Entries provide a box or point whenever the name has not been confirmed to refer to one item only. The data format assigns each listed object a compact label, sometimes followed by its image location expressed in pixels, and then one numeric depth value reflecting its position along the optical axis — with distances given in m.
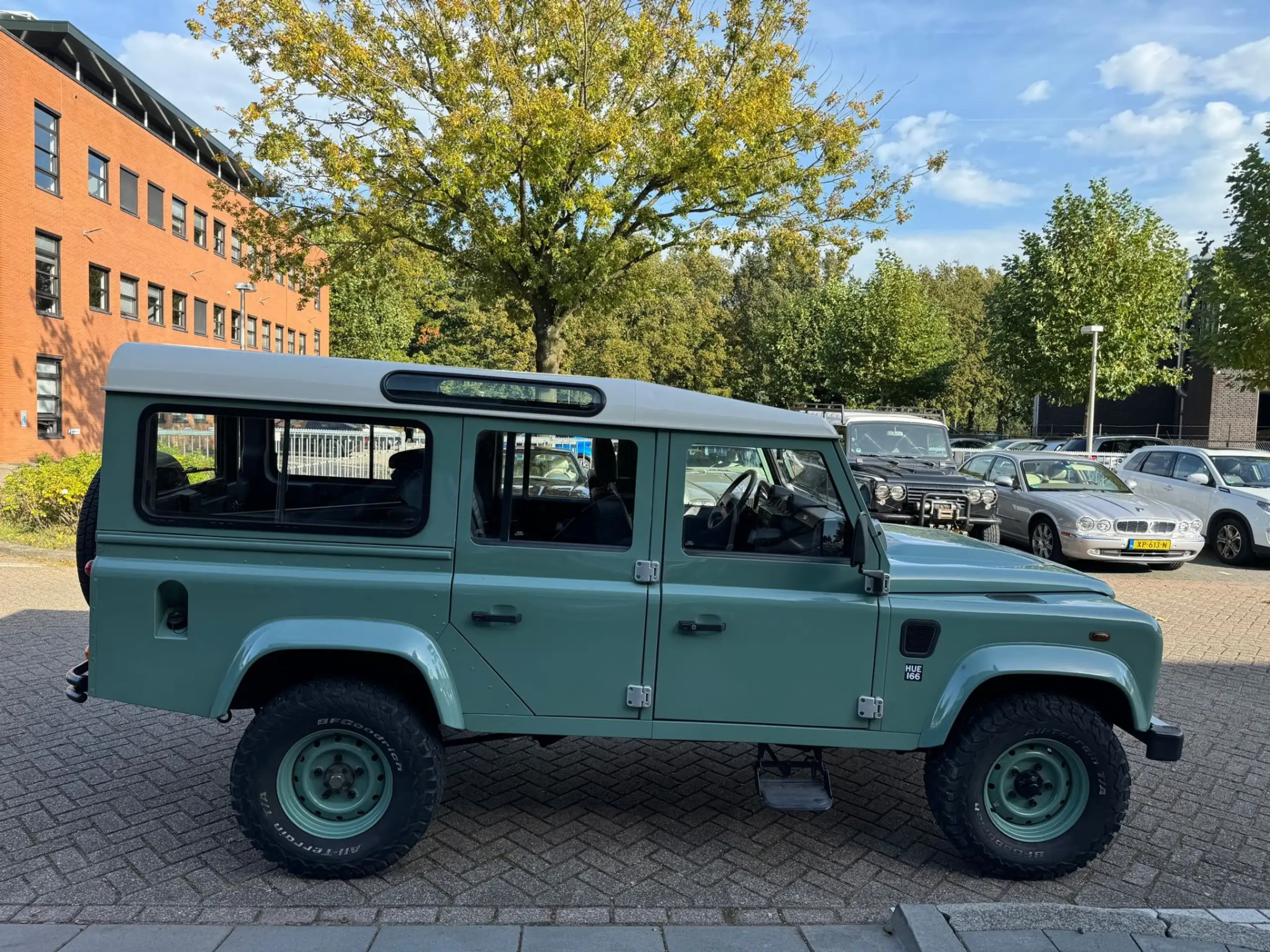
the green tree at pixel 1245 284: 16.22
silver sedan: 10.88
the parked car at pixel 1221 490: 11.77
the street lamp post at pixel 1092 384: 22.36
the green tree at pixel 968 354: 47.19
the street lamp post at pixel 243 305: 23.36
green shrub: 10.79
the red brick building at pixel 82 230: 22.41
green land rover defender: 3.40
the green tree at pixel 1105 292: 24.44
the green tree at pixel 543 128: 12.48
